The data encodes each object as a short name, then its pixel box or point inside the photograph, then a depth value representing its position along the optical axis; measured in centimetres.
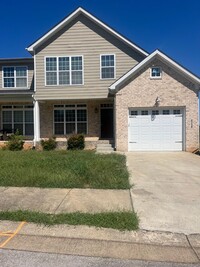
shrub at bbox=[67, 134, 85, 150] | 1265
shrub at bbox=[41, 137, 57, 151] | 1258
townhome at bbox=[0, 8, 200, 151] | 1155
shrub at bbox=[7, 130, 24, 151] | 1237
